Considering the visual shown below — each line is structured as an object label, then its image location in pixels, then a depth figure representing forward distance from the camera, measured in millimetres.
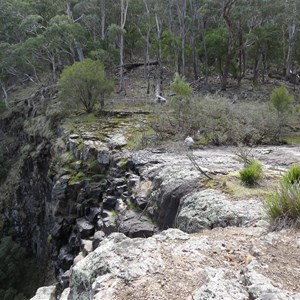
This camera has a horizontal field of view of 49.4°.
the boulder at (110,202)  9509
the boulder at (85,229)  9500
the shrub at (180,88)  14188
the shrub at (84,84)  16938
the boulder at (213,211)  5445
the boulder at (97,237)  8188
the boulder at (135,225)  6944
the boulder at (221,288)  3068
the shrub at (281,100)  13844
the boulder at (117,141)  12438
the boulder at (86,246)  8344
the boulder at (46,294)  6188
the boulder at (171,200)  7004
